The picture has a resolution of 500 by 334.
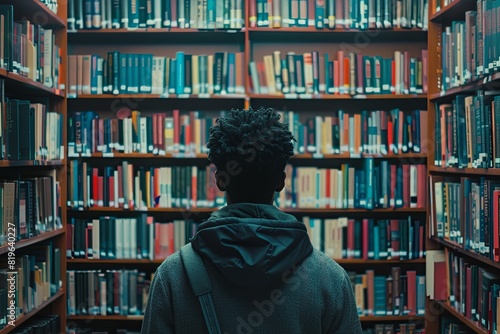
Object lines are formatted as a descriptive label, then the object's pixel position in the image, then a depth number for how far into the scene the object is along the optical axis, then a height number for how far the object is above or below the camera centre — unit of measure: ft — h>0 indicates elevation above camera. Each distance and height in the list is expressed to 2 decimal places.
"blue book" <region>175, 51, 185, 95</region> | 13.66 +1.91
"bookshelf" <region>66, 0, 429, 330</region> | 13.70 +1.35
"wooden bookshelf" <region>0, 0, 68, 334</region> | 10.61 +1.18
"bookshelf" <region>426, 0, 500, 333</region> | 9.78 -0.11
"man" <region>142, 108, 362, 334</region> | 4.50 -0.77
